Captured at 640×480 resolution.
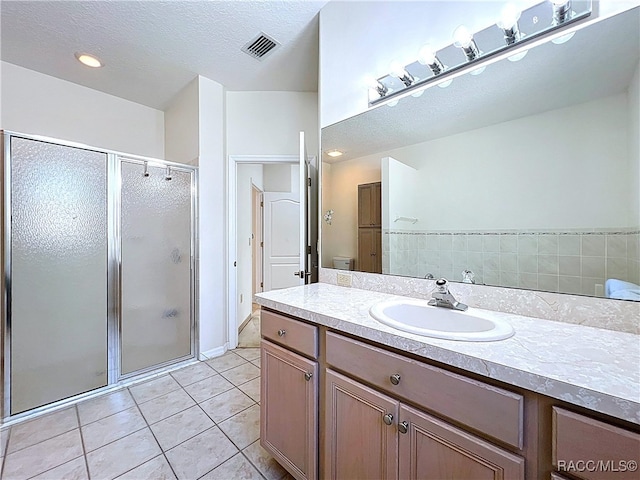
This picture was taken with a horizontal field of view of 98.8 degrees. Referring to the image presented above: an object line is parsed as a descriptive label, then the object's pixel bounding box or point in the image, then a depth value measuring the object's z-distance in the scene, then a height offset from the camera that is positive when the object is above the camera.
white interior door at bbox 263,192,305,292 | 4.57 -0.02
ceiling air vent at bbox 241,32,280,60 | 2.09 +1.52
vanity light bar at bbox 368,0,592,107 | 1.03 +0.84
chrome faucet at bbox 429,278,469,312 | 1.14 -0.26
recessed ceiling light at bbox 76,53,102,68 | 2.25 +1.50
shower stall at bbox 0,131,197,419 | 1.77 -0.24
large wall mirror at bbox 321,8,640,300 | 0.95 +0.28
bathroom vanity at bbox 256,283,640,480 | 0.58 -0.45
